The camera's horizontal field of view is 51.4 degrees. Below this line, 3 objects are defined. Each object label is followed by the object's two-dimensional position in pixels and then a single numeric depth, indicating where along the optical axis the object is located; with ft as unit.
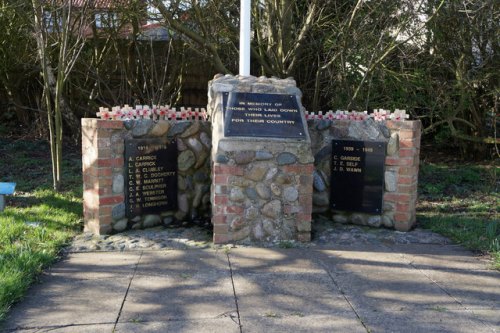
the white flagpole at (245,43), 18.95
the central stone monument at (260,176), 16.21
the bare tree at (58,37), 22.15
